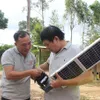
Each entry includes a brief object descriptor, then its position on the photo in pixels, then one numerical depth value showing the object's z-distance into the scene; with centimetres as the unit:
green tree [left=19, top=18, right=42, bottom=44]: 1296
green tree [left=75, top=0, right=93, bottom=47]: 1148
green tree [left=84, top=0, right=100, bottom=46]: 911
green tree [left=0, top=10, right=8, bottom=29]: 1581
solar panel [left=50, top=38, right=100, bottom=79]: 120
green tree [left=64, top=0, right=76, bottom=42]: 1256
